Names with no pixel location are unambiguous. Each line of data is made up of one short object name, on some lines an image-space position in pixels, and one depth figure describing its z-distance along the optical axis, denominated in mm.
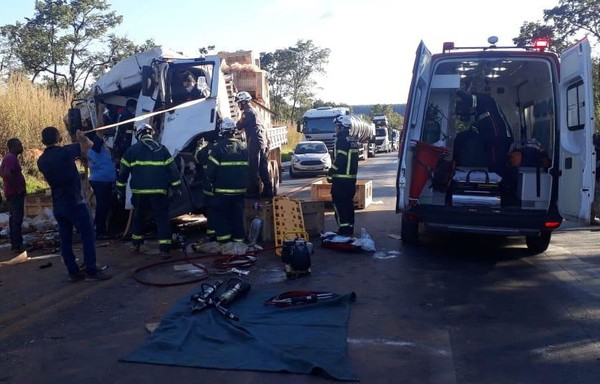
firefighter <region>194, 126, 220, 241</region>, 8898
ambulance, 7273
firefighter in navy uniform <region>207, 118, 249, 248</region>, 8719
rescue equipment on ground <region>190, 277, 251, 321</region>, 5745
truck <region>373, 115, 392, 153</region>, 47562
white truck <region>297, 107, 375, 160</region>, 29714
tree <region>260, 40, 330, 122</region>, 57406
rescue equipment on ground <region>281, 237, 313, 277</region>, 7238
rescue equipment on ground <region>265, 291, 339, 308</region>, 5949
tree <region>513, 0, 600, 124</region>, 30016
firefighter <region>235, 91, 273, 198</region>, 10828
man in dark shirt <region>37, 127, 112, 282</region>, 6848
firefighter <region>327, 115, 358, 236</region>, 9602
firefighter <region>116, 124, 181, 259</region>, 8188
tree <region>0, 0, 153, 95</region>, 35062
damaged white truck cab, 9383
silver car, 23297
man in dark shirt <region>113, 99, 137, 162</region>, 10094
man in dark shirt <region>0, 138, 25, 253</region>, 8727
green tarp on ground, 4570
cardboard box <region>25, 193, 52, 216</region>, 11094
